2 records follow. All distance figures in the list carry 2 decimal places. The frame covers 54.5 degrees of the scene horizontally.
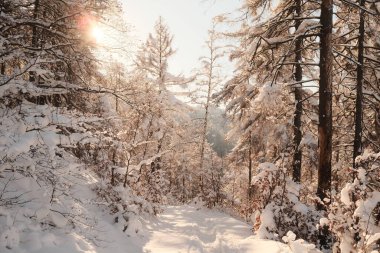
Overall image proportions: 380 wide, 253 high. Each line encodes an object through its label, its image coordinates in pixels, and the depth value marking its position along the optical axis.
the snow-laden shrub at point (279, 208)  8.60
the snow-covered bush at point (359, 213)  5.21
